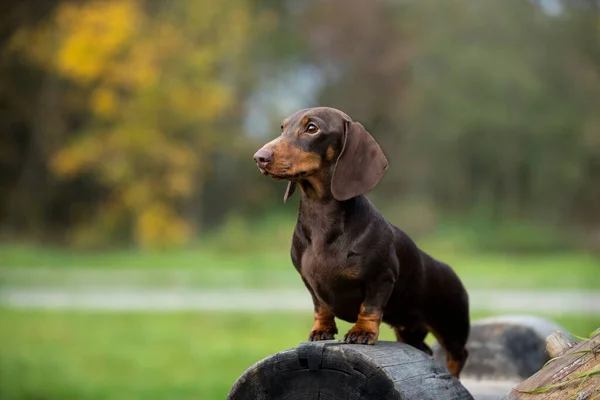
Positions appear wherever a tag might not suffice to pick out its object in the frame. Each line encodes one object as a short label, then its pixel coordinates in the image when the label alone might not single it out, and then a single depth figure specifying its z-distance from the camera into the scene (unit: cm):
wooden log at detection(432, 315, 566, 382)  367
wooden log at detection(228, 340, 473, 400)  236
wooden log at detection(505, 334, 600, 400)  229
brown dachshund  249
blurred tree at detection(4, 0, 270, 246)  2027
